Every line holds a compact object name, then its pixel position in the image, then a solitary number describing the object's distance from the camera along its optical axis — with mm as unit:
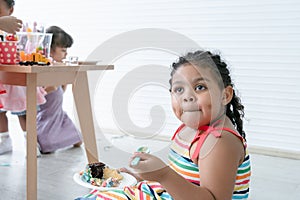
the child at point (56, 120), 1953
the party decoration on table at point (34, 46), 1317
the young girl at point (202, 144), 636
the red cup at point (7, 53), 1300
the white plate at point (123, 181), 907
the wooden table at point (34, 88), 1231
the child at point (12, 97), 1662
